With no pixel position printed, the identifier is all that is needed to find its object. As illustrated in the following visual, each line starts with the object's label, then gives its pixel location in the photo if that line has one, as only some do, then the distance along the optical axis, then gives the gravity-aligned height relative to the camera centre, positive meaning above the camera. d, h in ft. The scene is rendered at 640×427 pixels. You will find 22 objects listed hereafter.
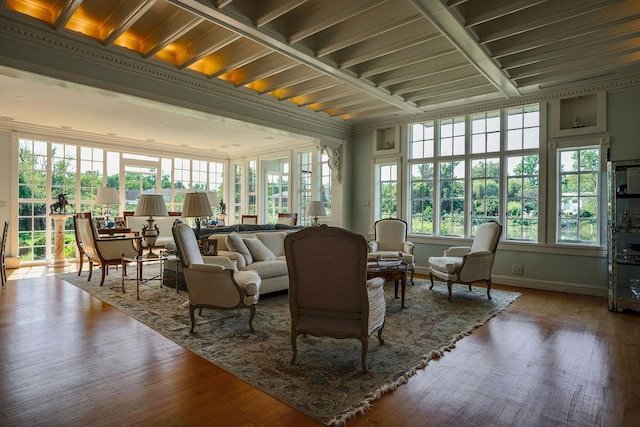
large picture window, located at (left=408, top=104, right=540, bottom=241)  18.62 +2.04
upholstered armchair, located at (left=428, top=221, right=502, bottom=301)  15.21 -2.33
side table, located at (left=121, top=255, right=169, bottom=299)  16.26 -2.42
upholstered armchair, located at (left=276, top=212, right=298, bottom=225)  26.23 -0.60
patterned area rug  7.61 -3.79
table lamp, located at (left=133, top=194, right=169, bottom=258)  15.58 +0.06
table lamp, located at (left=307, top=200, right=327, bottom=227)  21.45 +0.04
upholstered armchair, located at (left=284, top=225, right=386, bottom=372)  8.30 -1.81
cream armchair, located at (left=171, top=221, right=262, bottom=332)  11.16 -2.36
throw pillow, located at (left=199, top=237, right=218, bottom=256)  15.12 -1.53
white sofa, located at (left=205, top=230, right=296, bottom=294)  14.87 -2.35
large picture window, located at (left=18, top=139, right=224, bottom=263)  24.44 +2.27
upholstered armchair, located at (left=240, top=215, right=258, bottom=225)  29.45 -0.74
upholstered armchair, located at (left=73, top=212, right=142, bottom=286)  17.92 -1.84
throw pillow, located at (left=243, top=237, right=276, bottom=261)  16.25 -1.82
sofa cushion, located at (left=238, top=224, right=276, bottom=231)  18.35 -0.91
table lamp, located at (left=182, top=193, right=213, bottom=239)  14.88 +0.18
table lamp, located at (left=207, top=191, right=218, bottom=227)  27.27 +0.93
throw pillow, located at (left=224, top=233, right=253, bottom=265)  15.47 -1.53
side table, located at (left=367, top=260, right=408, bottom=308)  13.25 -2.32
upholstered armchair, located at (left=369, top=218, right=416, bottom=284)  19.42 -1.58
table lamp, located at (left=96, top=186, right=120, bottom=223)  24.06 +0.98
